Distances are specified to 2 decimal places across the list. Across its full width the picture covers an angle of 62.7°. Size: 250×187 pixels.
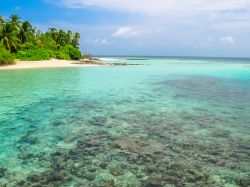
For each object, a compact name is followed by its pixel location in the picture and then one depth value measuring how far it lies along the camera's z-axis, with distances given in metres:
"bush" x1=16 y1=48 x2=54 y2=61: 34.15
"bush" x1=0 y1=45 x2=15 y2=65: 26.38
